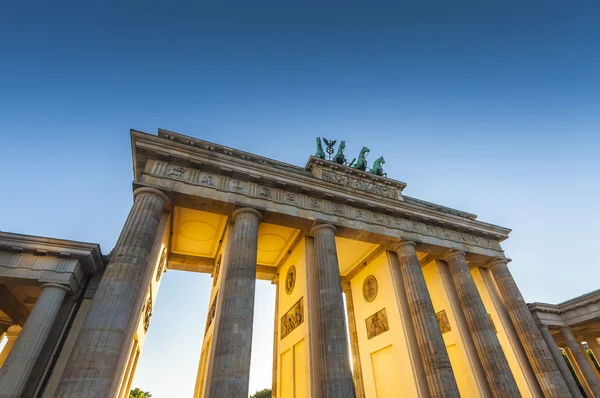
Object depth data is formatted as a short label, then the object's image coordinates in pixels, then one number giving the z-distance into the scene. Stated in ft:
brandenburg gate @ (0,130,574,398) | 31.45
